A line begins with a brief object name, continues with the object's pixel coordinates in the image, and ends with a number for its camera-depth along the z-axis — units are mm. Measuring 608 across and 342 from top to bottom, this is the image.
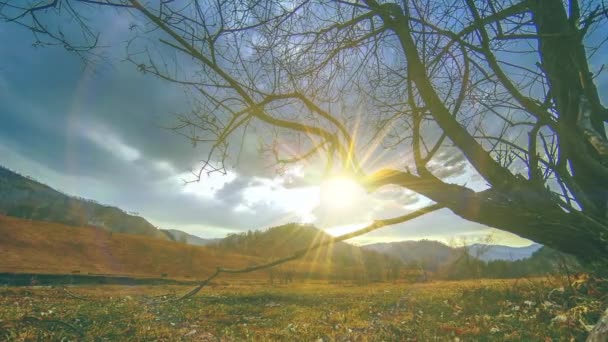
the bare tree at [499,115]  2281
